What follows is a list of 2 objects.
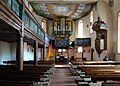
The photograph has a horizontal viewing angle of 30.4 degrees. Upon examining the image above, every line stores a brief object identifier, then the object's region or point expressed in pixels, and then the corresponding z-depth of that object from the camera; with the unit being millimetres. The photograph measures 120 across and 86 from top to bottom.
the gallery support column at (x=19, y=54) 9258
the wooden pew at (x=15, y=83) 4719
